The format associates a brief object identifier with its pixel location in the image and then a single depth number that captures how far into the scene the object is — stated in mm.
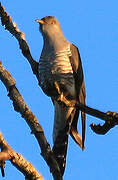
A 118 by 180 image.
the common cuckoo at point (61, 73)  8875
